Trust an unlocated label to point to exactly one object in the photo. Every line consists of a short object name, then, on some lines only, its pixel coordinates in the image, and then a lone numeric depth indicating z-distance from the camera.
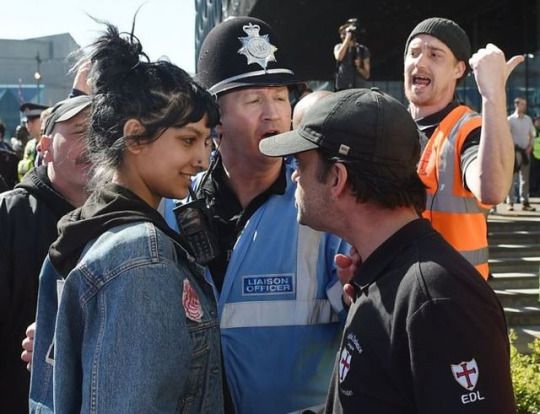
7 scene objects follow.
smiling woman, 1.63
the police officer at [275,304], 2.34
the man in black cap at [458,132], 2.94
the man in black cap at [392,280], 1.53
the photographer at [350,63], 8.31
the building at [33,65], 56.93
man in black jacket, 2.82
